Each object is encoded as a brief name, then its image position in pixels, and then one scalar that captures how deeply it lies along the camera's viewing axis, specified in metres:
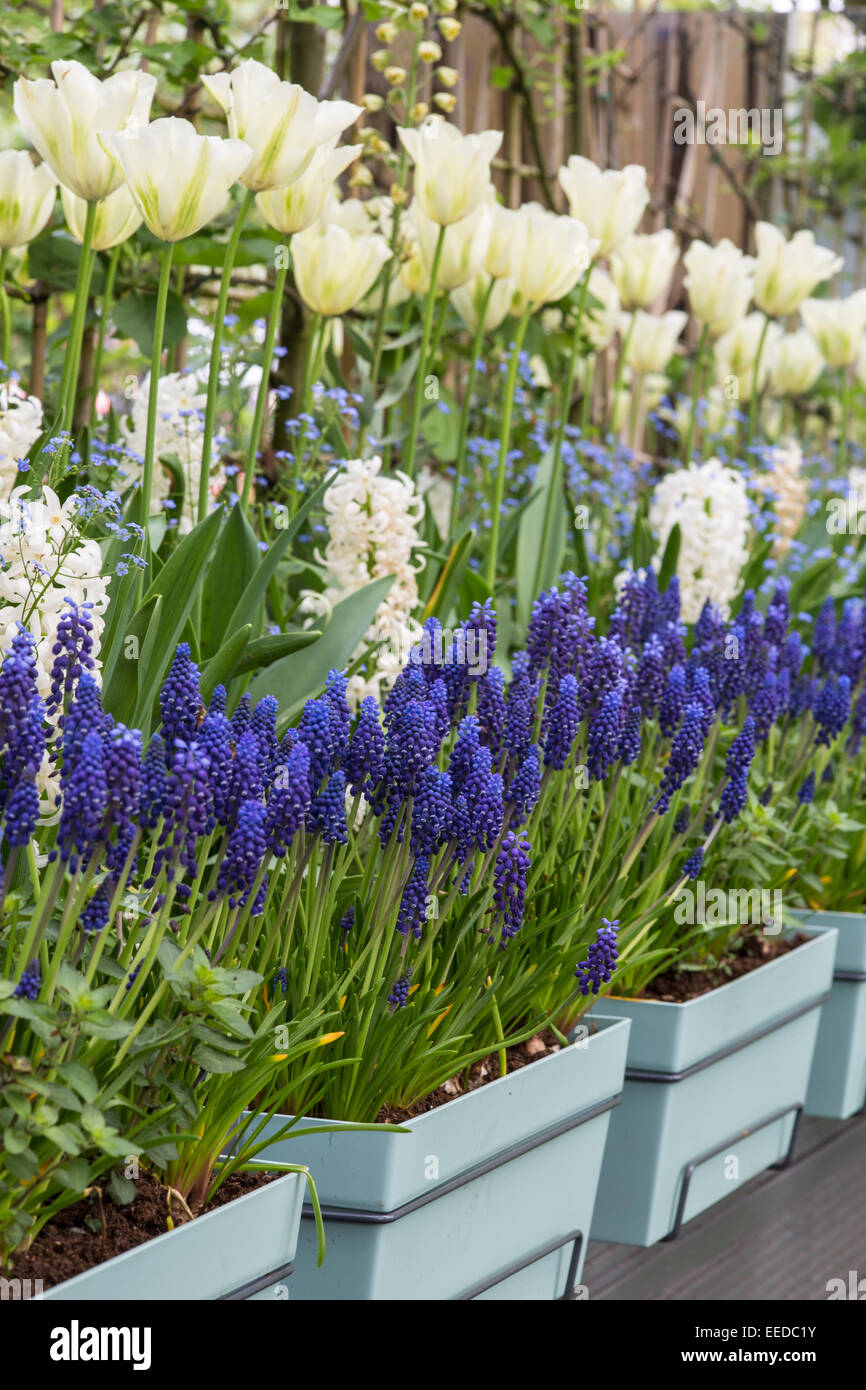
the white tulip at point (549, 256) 2.12
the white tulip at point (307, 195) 1.69
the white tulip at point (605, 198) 2.43
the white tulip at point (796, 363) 3.57
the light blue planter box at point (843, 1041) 2.19
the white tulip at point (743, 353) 3.43
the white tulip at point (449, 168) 1.97
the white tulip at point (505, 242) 2.13
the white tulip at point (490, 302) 2.44
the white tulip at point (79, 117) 1.39
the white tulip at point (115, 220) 1.63
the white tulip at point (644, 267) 2.79
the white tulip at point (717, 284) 2.97
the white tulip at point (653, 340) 3.18
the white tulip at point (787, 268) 2.97
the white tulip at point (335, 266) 1.97
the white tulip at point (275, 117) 1.52
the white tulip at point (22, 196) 1.67
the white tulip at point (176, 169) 1.39
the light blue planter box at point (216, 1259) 0.98
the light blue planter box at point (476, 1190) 1.22
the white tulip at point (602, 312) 3.07
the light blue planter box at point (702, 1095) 1.67
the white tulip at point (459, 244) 2.16
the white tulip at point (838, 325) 3.26
